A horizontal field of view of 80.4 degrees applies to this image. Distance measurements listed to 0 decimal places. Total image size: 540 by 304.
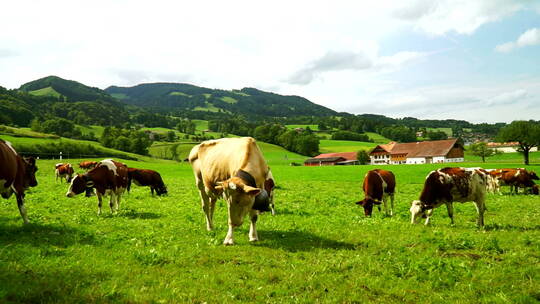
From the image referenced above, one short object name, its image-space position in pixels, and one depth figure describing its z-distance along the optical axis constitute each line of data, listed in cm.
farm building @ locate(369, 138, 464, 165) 12425
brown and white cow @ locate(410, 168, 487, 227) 1253
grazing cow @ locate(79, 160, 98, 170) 4442
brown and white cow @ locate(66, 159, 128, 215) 1509
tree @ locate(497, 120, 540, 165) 7762
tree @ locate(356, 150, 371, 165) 13825
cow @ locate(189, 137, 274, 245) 870
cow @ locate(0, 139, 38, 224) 974
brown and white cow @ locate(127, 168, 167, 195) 2512
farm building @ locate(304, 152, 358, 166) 13550
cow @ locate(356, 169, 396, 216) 1630
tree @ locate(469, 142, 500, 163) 11862
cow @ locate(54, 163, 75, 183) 3499
